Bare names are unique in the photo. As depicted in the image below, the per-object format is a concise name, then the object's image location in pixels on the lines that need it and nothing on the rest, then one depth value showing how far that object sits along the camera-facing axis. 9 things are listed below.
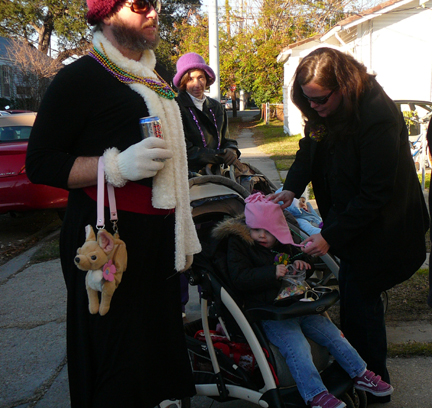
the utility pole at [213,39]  10.50
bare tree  22.31
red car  6.44
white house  13.05
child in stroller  2.34
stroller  2.35
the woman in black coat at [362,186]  2.23
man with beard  1.72
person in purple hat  3.98
